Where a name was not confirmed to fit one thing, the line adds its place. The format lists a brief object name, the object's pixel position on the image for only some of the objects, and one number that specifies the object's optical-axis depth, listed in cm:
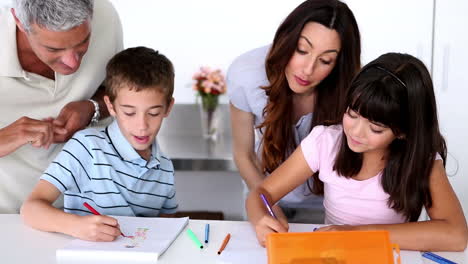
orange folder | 105
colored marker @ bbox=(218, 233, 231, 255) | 124
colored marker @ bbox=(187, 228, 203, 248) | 127
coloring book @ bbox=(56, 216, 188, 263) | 120
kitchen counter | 252
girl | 130
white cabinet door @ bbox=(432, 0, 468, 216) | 271
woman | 151
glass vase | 272
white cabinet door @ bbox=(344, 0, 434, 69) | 271
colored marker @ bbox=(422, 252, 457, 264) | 120
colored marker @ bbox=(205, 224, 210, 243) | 130
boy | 149
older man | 135
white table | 121
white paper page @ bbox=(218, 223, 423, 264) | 120
